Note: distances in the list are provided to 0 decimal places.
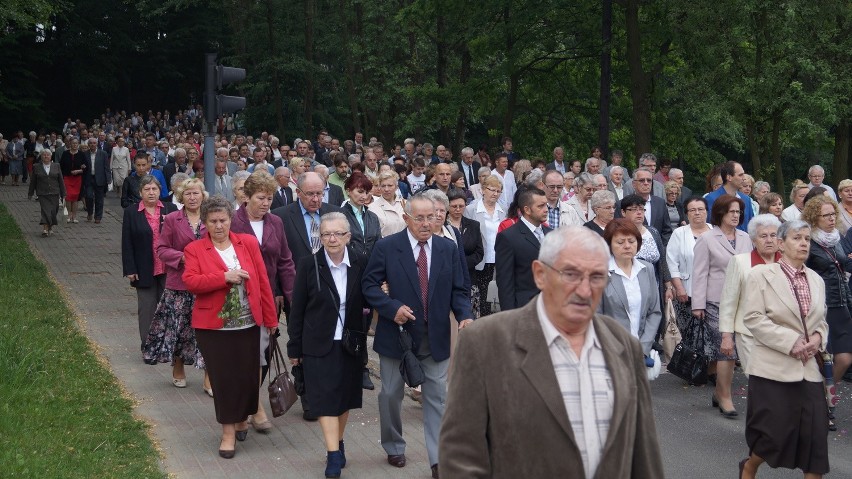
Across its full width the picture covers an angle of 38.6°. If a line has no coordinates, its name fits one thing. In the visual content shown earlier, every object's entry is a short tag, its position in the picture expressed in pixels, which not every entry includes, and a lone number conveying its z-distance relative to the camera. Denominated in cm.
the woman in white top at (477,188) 1684
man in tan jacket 405
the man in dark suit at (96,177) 2619
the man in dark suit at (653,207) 1311
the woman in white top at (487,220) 1235
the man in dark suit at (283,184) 1533
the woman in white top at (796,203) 1427
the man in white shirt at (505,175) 2198
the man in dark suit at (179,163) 2003
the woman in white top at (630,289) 845
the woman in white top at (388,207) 1323
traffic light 1357
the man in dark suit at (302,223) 1078
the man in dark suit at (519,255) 951
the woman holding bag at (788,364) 734
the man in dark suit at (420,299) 828
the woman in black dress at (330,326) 833
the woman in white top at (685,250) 1145
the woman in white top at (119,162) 2962
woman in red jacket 878
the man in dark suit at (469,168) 2409
